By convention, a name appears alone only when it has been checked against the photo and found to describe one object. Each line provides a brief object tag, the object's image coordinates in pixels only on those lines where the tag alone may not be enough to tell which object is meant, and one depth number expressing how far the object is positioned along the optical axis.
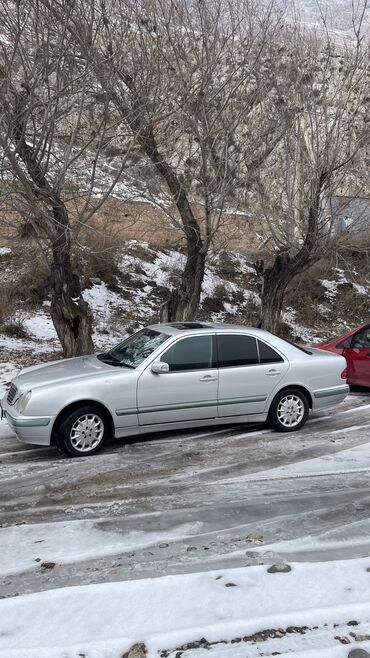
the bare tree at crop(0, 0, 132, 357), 9.34
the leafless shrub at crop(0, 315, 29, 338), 15.89
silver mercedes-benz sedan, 6.76
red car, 10.50
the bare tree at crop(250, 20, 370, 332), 13.88
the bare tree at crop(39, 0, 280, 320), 10.70
